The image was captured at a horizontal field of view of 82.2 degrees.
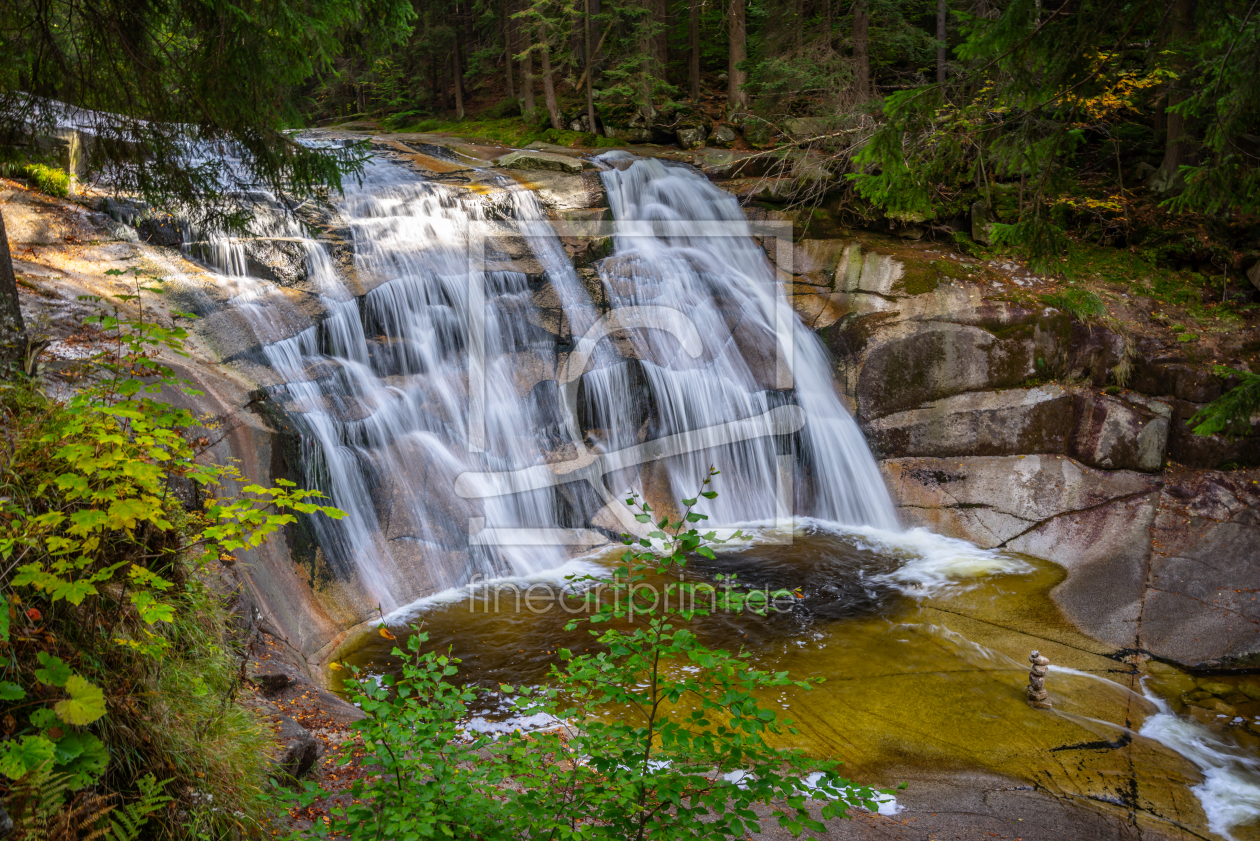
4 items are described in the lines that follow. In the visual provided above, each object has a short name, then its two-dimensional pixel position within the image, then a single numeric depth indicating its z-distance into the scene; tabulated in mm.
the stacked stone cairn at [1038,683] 6035
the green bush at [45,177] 9125
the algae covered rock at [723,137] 17328
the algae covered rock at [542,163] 14430
